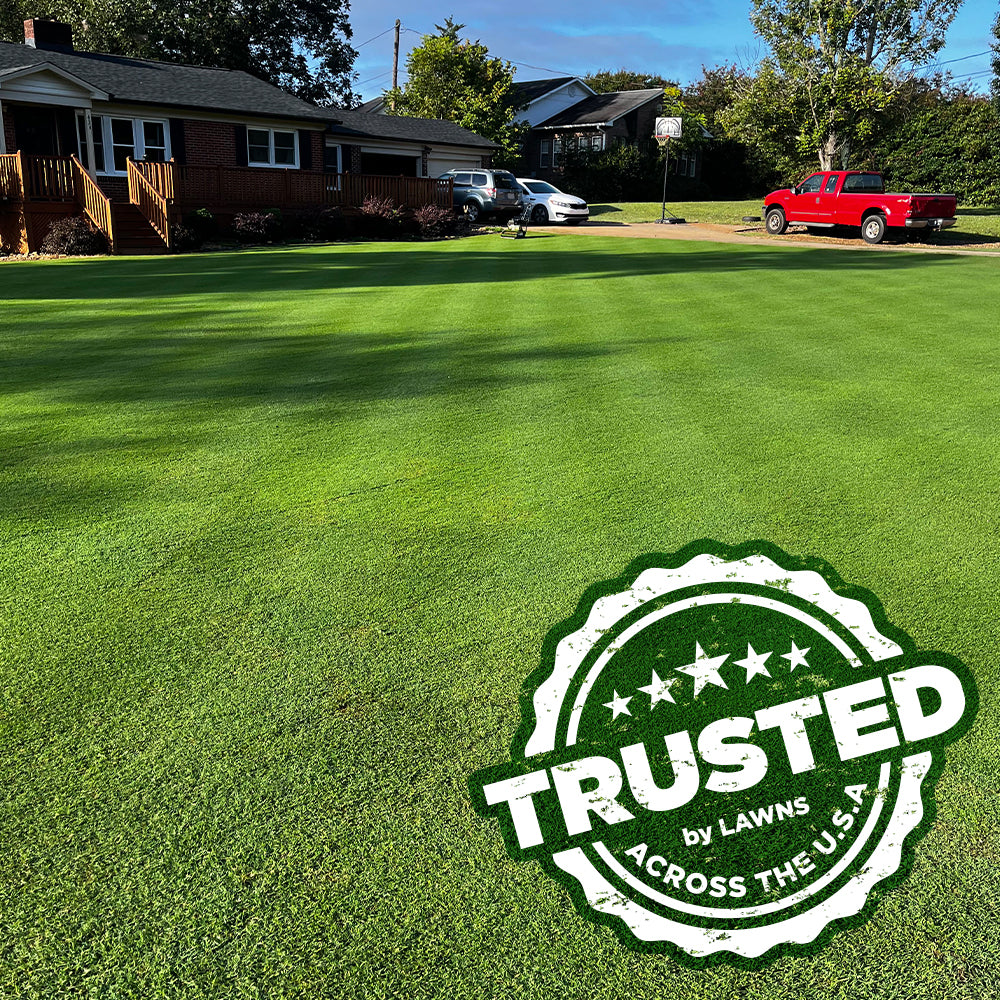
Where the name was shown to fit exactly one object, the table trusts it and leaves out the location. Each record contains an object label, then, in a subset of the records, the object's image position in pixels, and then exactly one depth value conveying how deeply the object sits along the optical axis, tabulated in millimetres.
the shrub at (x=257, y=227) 21656
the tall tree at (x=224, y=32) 37531
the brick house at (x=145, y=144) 20219
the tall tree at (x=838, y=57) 26969
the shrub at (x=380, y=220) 24359
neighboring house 46562
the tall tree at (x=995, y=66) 37656
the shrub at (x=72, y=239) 18812
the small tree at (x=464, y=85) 40312
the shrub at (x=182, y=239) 19891
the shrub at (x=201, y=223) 20938
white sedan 29031
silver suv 28969
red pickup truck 21578
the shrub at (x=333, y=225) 23703
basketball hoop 31016
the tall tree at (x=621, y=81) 69562
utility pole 52969
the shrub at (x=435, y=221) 24594
